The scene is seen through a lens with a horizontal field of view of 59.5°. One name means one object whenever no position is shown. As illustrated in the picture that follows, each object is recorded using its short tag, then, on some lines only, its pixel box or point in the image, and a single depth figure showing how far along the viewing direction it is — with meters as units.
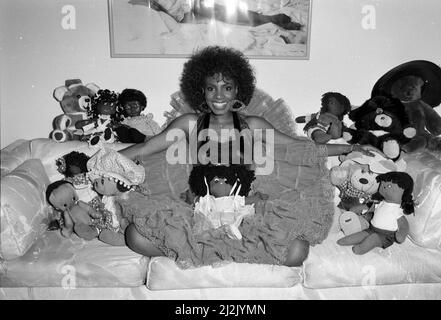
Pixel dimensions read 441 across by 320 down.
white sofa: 1.40
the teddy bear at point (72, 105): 1.90
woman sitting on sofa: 1.37
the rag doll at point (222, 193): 1.45
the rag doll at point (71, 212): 1.56
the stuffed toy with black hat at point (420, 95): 1.89
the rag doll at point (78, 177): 1.62
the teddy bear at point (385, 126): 1.71
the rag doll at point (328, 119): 1.85
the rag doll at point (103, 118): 1.85
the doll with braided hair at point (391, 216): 1.47
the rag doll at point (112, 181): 1.53
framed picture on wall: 1.88
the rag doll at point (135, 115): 1.88
